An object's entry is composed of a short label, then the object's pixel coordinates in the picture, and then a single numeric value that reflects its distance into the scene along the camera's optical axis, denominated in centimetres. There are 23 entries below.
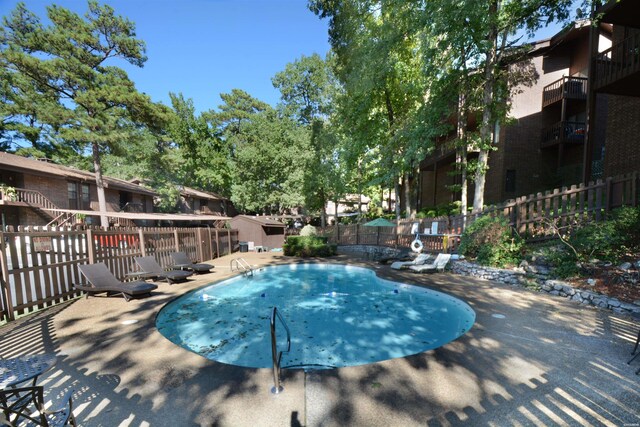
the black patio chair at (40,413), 205
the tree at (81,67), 1691
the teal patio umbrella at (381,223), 1670
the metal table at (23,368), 214
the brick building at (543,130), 1589
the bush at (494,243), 930
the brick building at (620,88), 862
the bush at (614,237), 693
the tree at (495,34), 1056
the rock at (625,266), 650
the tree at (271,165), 2748
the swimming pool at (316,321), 566
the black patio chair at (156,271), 923
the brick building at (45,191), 1709
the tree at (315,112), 2455
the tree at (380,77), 1415
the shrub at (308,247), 1664
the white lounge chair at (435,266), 1087
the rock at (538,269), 799
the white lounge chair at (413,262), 1175
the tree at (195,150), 2988
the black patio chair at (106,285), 704
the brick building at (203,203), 3221
